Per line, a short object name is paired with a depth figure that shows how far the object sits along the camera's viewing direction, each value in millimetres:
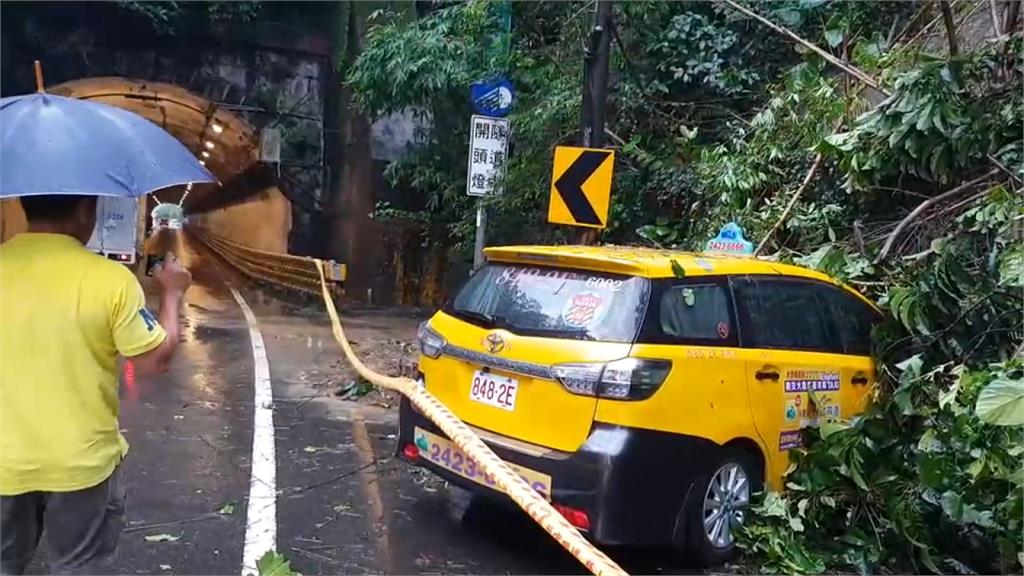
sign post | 8477
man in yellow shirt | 2801
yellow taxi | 4258
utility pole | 7418
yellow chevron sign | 6703
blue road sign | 8406
